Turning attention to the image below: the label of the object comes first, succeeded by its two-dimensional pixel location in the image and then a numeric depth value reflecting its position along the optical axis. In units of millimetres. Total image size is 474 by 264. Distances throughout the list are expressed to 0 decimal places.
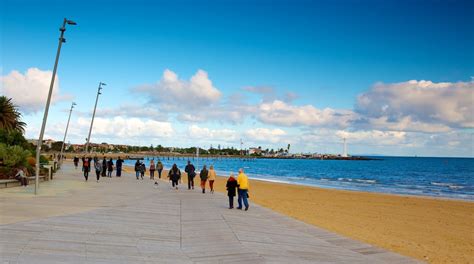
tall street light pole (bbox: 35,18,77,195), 18047
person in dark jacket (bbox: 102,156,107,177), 33238
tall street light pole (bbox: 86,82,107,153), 45856
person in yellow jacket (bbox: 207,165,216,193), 22688
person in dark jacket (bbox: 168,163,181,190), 24244
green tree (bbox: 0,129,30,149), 38062
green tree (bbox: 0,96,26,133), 46734
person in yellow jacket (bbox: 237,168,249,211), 15922
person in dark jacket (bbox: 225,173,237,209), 16125
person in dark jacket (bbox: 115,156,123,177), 33566
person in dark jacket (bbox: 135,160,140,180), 32344
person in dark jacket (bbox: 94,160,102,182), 27703
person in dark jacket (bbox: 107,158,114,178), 33625
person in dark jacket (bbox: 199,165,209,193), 22656
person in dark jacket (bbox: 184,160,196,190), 23797
